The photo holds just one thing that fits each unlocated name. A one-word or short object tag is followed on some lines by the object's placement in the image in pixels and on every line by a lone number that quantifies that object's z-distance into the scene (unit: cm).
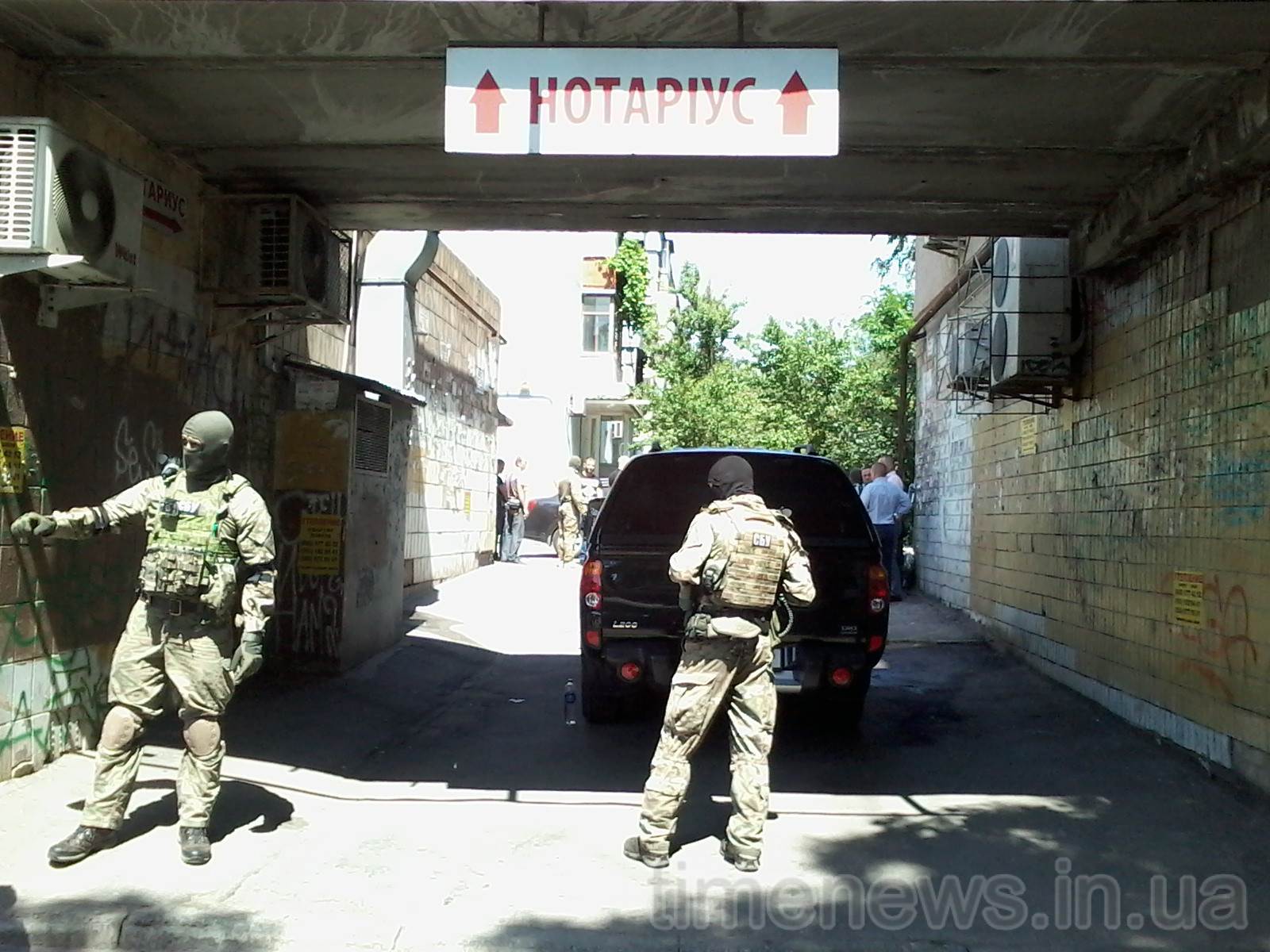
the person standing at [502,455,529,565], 1856
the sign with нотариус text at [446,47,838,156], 524
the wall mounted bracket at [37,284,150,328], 580
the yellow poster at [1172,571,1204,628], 678
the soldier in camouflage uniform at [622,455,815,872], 494
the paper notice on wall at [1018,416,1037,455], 1027
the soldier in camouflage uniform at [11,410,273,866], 479
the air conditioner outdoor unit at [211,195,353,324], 781
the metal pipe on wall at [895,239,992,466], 1139
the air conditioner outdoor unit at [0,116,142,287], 523
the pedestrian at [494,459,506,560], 1853
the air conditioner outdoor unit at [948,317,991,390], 1010
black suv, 663
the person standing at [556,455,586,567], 1847
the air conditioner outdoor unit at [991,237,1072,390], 894
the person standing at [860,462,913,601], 1334
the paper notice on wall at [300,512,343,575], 878
